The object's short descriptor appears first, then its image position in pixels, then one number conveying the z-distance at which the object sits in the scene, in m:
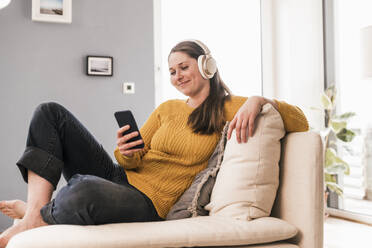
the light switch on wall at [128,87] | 3.01
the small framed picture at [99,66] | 2.90
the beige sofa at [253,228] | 0.98
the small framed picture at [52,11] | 2.80
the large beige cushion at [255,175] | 1.20
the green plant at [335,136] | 2.92
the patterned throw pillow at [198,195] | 1.30
